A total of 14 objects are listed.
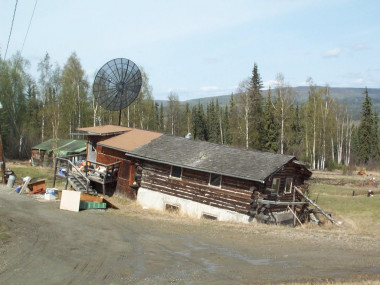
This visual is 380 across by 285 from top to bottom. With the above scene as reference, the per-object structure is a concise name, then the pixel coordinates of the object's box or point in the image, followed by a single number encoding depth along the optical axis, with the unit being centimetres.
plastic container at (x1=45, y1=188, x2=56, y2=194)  2641
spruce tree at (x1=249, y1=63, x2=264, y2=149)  5906
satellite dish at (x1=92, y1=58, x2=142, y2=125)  3212
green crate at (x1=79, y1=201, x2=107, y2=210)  2324
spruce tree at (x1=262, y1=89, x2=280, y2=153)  6169
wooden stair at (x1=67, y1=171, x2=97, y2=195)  2645
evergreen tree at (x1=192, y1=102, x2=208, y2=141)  10225
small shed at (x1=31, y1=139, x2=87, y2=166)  4834
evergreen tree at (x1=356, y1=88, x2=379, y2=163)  7354
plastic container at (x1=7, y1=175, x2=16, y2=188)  3073
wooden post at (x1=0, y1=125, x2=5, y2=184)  3251
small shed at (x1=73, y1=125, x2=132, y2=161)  3219
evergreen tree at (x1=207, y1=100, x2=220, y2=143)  10071
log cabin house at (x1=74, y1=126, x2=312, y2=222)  2312
